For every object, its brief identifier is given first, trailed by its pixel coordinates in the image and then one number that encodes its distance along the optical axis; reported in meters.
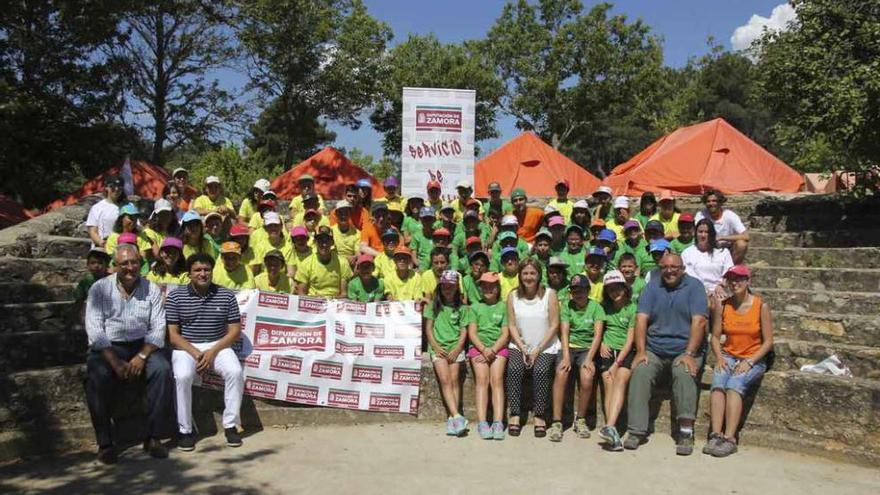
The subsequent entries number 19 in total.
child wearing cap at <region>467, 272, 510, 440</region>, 5.71
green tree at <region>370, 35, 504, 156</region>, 26.48
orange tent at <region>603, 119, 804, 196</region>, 14.59
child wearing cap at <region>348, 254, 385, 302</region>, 6.54
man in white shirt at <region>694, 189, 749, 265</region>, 7.49
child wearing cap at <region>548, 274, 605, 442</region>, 5.72
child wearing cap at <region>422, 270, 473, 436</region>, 5.91
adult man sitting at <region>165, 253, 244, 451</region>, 5.40
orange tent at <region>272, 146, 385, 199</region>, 14.96
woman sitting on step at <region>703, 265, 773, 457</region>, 5.34
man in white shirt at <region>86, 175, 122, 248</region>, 7.46
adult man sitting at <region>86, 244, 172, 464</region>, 5.03
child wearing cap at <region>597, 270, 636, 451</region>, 5.66
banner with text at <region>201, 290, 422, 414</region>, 6.03
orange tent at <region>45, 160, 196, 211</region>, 13.76
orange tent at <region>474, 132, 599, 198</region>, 15.73
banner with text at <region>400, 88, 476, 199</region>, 10.18
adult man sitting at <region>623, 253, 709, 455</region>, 5.43
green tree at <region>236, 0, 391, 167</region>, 19.73
